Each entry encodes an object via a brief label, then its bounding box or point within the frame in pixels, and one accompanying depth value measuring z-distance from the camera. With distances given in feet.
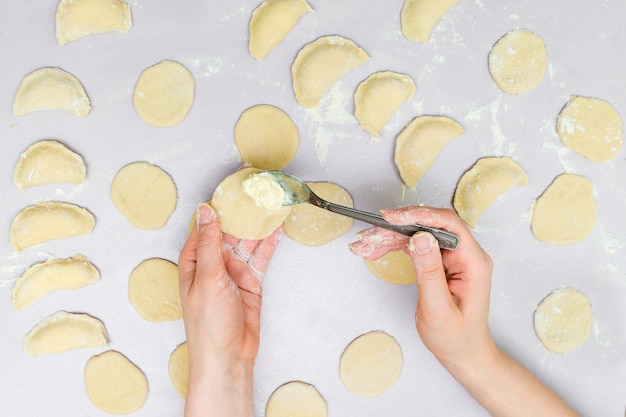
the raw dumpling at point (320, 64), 3.03
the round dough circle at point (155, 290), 3.04
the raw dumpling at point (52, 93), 2.99
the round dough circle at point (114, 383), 3.06
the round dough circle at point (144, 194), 3.01
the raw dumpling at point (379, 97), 3.04
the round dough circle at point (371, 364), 3.09
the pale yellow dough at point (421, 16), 3.04
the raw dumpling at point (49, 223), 3.02
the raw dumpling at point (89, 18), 2.98
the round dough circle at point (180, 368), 3.06
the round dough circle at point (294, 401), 3.08
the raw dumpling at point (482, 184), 3.08
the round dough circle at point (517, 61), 3.08
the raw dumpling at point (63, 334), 3.05
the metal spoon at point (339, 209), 2.64
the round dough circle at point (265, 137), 3.01
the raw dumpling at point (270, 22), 3.00
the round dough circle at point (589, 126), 3.10
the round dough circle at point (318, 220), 3.03
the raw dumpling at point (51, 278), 3.03
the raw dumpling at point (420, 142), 3.06
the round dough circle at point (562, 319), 3.14
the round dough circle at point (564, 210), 3.11
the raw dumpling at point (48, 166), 3.00
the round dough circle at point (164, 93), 3.00
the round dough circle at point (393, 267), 3.08
